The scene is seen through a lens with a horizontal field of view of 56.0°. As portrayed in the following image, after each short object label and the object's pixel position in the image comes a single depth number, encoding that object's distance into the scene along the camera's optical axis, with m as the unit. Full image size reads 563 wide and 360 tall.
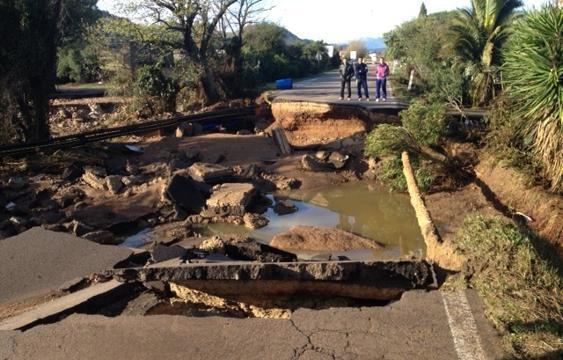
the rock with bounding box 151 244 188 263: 7.61
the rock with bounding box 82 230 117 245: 11.17
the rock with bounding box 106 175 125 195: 14.48
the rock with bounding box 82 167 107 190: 14.77
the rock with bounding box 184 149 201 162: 17.84
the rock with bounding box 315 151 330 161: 17.79
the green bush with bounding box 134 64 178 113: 24.81
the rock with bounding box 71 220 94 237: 11.52
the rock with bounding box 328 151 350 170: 17.34
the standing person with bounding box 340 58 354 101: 21.61
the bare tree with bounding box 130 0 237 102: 23.73
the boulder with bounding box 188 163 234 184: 15.01
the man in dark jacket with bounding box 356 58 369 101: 20.55
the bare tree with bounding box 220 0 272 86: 27.20
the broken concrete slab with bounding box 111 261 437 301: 6.00
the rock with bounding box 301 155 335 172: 17.08
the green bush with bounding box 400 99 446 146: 15.11
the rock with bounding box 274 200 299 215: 13.98
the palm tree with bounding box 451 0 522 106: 20.55
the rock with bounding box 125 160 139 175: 16.14
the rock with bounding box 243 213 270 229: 12.78
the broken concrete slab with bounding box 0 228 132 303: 7.32
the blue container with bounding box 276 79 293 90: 28.33
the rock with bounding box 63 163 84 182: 15.32
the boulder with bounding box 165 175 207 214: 13.45
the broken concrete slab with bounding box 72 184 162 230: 12.67
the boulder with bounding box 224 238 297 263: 8.24
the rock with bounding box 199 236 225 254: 8.45
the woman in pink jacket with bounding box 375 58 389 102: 19.88
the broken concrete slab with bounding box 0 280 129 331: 5.61
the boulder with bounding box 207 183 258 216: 13.35
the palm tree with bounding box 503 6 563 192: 10.86
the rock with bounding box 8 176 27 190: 14.37
